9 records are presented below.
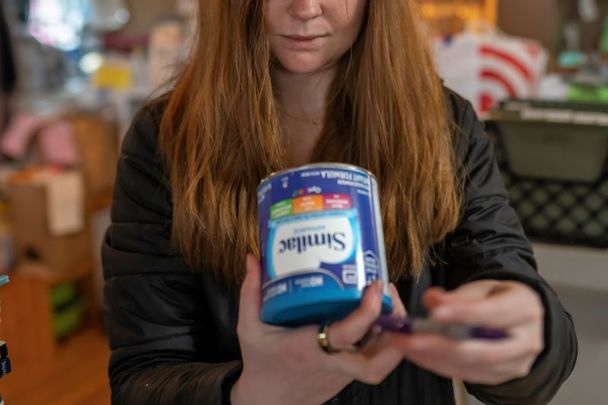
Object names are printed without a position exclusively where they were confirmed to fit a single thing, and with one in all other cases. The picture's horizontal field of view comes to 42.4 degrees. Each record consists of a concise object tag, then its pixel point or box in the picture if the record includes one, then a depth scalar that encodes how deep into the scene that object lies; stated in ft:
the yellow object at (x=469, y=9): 9.78
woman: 2.96
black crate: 4.15
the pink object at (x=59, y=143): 9.60
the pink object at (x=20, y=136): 9.76
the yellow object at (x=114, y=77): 10.02
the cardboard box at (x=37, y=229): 9.25
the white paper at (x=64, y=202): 9.18
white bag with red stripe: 5.72
